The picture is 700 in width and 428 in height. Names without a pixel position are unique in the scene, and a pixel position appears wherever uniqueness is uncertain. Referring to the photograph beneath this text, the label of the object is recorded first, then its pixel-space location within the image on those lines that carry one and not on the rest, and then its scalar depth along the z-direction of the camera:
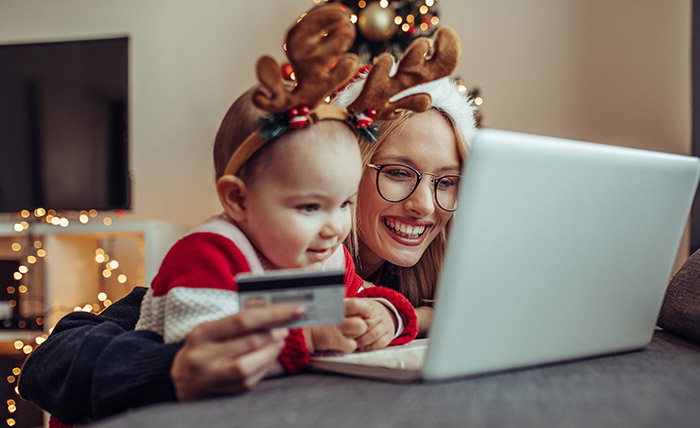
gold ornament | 2.11
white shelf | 2.22
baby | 0.66
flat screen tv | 2.55
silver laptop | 0.53
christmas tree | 2.12
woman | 1.15
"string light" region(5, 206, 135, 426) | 2.28
